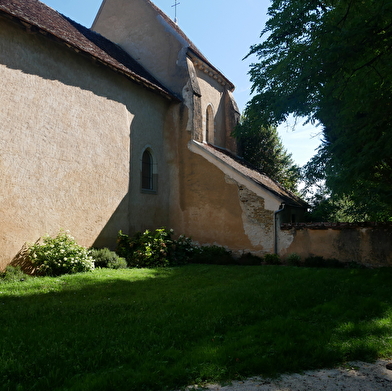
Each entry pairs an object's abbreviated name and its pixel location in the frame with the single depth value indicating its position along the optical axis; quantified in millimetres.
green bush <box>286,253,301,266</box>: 11469
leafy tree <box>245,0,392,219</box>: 6098
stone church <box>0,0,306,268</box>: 9289
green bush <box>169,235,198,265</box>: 11791
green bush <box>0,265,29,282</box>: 8125
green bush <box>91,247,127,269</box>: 10430
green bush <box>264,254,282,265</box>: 11875
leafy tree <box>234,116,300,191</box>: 20562
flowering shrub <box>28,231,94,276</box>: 9016
